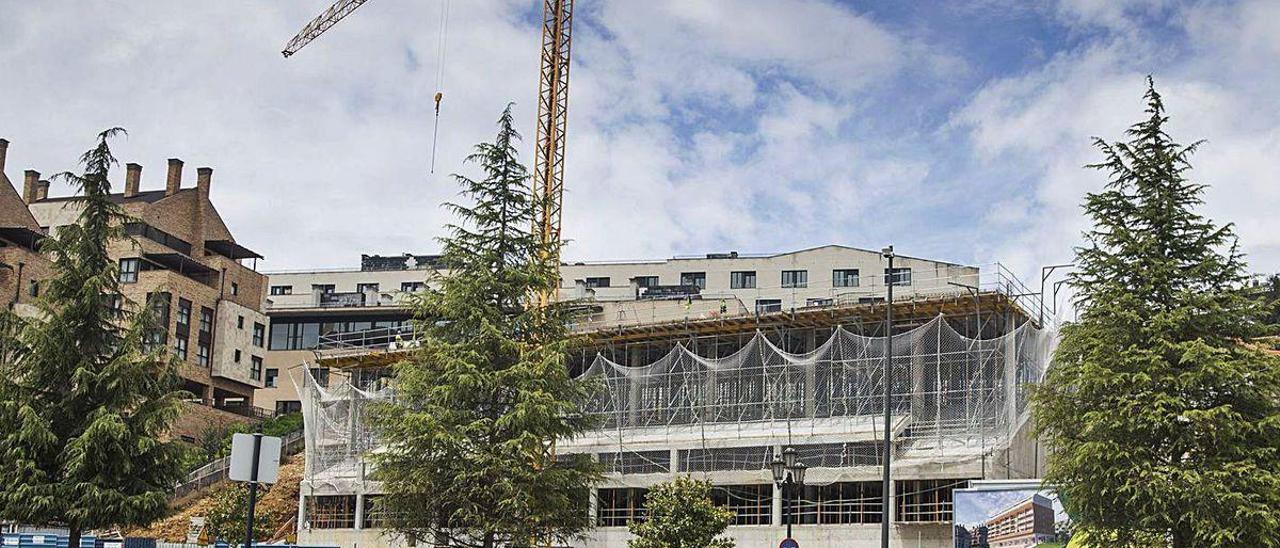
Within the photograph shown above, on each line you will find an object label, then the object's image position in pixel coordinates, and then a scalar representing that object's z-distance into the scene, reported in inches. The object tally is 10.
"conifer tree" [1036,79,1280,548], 987.9
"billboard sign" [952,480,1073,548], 1389.0
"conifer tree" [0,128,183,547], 983.6
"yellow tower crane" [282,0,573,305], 2733.8
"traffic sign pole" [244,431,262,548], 676.1
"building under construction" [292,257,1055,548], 1779.0
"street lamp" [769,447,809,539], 1121.4
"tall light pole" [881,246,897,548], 1103.8
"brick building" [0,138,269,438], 3216.0
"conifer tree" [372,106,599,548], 1229.7
